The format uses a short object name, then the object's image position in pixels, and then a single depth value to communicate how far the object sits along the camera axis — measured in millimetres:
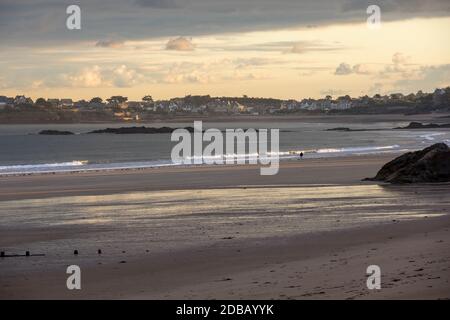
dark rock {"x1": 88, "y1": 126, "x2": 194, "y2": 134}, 147000
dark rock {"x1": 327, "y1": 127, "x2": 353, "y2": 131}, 139350
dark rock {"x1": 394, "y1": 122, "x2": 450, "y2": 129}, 131300
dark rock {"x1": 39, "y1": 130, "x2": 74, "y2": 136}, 147875
